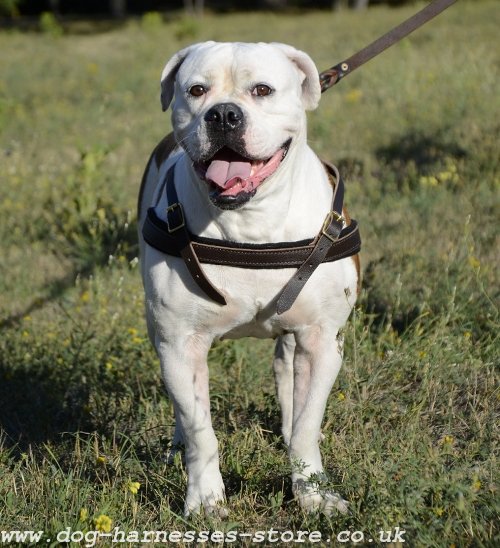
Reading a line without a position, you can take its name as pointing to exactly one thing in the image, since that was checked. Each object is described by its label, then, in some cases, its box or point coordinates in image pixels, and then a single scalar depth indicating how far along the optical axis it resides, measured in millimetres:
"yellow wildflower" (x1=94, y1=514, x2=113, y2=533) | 2889
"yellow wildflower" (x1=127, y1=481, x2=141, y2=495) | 3143
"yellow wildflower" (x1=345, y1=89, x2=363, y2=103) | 9922
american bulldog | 3109
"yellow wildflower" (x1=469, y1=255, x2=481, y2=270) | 4383
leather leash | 4000
